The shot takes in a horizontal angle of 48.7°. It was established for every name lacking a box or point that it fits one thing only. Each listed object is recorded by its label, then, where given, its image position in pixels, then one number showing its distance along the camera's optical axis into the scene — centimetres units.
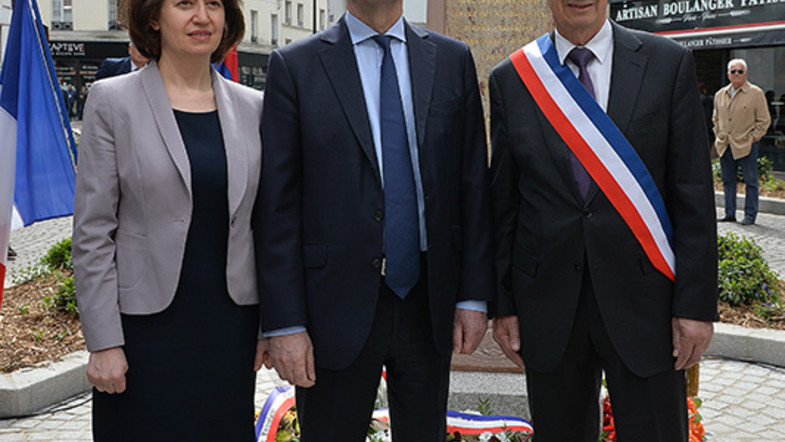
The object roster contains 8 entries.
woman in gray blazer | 260
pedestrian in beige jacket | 1134
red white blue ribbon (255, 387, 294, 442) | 402
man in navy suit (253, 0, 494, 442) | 265
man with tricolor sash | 264
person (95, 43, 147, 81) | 703
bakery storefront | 1591
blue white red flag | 513
